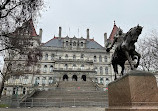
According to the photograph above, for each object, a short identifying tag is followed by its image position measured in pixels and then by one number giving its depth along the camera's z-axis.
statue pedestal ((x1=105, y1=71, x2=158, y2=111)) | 4.13
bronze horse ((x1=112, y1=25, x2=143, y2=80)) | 5.15
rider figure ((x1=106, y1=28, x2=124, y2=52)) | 6.42
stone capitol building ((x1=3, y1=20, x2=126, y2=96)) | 39.53
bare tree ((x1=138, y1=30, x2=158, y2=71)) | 21.23
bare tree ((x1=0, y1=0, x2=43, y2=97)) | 9.20
